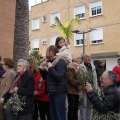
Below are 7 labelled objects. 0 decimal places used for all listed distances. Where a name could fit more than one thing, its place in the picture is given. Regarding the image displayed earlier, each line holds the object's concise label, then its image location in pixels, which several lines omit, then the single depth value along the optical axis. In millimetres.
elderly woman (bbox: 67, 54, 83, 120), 3192
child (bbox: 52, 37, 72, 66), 2992
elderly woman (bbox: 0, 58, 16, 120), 3229
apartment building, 14084
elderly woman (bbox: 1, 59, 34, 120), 2778
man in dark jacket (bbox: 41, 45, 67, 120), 2864
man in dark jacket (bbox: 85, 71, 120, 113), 2195
